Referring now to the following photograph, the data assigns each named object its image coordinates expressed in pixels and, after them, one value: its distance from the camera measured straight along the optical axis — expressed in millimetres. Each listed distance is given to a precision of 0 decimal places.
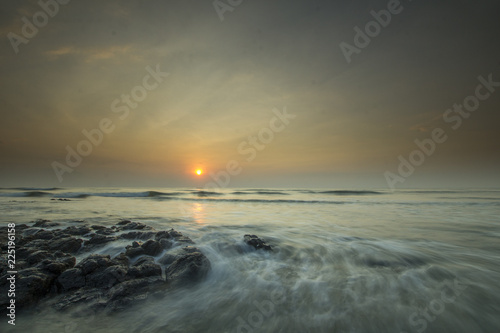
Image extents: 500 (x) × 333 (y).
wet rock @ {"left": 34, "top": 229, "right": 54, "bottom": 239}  7146
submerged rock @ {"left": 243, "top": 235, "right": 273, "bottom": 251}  6866
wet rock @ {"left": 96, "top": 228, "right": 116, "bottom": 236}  8140
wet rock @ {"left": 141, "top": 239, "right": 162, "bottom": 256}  5867
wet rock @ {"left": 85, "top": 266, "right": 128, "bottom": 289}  3998
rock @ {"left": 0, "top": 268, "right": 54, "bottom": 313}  3436
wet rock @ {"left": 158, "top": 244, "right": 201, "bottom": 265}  5301
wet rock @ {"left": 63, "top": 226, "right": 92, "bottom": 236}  7934
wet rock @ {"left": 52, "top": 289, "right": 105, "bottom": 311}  3466
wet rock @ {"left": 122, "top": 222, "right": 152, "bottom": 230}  9175
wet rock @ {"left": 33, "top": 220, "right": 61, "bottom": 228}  9453
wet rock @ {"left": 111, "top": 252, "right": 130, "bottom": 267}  4701
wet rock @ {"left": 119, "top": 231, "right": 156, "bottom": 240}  7625
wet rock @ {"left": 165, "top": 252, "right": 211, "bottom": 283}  4595
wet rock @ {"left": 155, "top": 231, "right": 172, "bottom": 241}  7291
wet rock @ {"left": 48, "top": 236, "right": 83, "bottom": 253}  6059
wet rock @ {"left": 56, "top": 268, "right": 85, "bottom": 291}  3920
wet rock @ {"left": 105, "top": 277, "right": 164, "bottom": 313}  3518
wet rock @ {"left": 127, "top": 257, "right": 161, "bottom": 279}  4349
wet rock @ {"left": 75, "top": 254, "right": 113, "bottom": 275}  4262
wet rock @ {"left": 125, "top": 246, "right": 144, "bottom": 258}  5681
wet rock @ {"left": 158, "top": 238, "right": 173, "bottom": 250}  6305
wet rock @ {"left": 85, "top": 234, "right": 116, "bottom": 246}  6753
